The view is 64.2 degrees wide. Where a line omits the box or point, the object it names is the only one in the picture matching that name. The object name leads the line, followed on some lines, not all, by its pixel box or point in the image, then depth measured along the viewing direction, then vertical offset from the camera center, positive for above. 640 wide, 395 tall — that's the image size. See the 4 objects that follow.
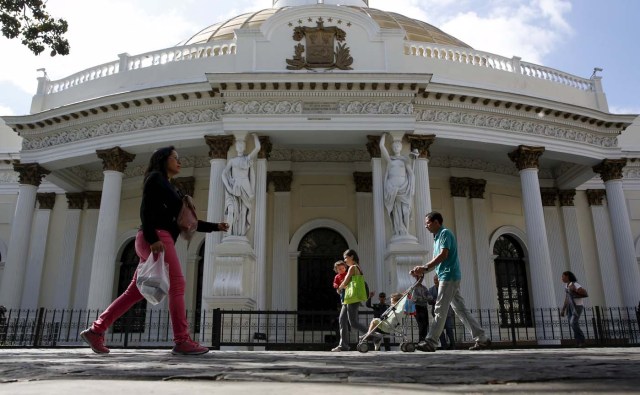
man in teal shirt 5.82 +0.55
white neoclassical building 13.22 +4.94
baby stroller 6.97 +0.08
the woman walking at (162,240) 4.44 +0.76
